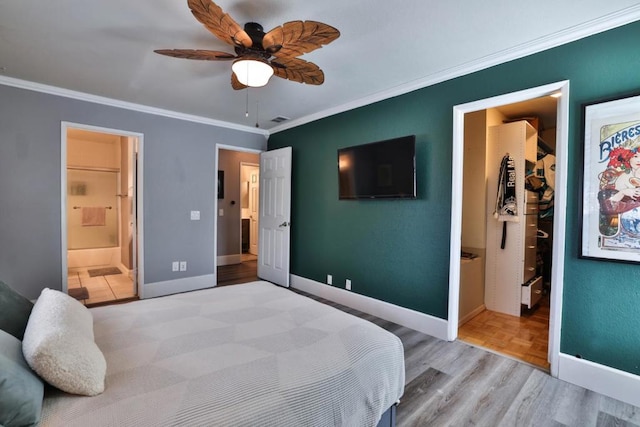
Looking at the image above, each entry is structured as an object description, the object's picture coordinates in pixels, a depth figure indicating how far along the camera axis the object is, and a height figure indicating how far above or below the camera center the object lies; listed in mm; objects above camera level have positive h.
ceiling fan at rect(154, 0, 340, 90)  1560 +969
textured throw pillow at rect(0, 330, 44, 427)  771 -532
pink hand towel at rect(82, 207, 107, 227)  5785 -257
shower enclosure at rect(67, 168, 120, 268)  5648 -278
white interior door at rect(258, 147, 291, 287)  4336 -168
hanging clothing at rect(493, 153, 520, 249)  3350 +140
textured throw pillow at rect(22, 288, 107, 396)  943 -510
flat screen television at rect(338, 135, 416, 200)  2898 +395
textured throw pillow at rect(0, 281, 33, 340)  1198 -479
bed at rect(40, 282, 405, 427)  929 -642
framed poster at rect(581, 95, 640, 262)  1847 +189
